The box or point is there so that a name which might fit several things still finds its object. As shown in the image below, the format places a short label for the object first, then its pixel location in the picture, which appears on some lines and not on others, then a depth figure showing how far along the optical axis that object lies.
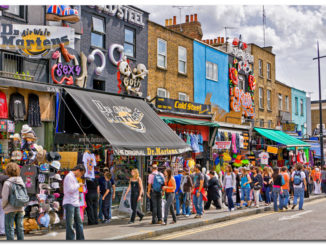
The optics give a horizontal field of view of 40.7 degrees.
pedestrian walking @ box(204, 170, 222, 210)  17.20
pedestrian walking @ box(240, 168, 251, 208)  17.78
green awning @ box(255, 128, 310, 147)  27.06
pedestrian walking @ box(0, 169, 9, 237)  10.66
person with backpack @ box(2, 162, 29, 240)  9.18
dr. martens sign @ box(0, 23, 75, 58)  13.84
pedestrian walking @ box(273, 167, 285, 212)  16.94
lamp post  28.65
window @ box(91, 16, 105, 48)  17.91
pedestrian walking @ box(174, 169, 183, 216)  15.48
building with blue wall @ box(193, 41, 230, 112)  24.97
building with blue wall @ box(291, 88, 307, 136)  39.28
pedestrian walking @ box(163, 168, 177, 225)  13.43
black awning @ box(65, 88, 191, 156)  13.09
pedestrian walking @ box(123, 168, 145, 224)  13.48
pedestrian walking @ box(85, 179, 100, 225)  13.09
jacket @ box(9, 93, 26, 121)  12.37
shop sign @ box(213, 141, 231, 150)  20.84
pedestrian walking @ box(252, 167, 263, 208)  18.02
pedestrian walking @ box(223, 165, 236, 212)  16.88
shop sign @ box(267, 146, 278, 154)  25.55
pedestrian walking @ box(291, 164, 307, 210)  17.02
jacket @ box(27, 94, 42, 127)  12.77
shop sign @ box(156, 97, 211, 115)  18.55
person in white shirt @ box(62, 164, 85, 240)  9.66
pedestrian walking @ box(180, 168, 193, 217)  15.28
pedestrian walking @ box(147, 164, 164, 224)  13.31
